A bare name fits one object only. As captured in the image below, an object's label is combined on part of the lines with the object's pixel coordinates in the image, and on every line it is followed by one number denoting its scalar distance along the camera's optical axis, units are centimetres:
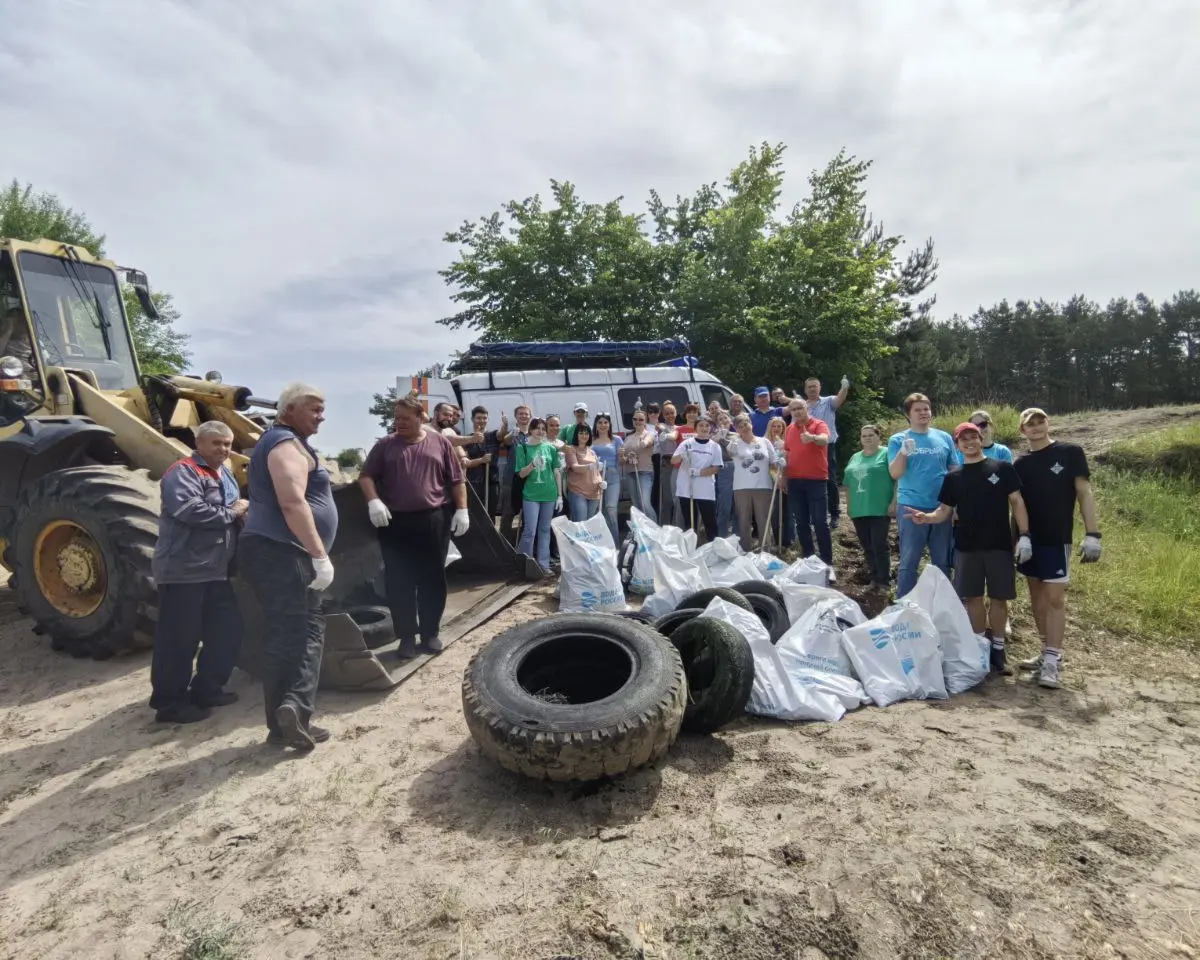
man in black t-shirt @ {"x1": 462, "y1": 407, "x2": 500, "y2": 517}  707
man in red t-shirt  664
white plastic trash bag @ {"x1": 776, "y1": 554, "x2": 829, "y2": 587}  564
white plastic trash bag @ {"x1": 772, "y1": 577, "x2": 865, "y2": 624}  465
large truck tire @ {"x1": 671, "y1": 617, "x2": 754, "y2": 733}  343
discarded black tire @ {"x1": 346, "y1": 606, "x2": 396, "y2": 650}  459
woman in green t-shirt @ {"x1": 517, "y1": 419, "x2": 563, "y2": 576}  649
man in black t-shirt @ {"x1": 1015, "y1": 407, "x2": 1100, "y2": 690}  440
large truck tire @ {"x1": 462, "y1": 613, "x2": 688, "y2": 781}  286
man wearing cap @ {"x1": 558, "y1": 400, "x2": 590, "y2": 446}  700
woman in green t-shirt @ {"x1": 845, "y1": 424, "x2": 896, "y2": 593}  596
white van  838
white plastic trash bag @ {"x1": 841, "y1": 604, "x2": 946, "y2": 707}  399
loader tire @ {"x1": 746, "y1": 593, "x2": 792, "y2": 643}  464
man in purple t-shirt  436
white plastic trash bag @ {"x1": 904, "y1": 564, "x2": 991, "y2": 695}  420
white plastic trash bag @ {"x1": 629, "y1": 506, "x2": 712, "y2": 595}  588
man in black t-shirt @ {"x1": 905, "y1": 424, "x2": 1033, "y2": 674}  456
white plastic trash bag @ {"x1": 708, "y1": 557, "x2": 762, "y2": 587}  568
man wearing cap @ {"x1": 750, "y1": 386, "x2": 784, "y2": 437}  834
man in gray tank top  327
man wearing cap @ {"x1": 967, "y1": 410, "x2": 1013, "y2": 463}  521
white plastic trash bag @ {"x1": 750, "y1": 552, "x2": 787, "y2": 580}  581
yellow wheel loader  451
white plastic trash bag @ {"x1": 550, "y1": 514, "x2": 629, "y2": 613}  544
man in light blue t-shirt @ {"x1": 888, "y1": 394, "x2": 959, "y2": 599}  524
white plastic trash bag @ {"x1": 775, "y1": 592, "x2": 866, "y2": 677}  401
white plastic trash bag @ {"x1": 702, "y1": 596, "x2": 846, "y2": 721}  366
